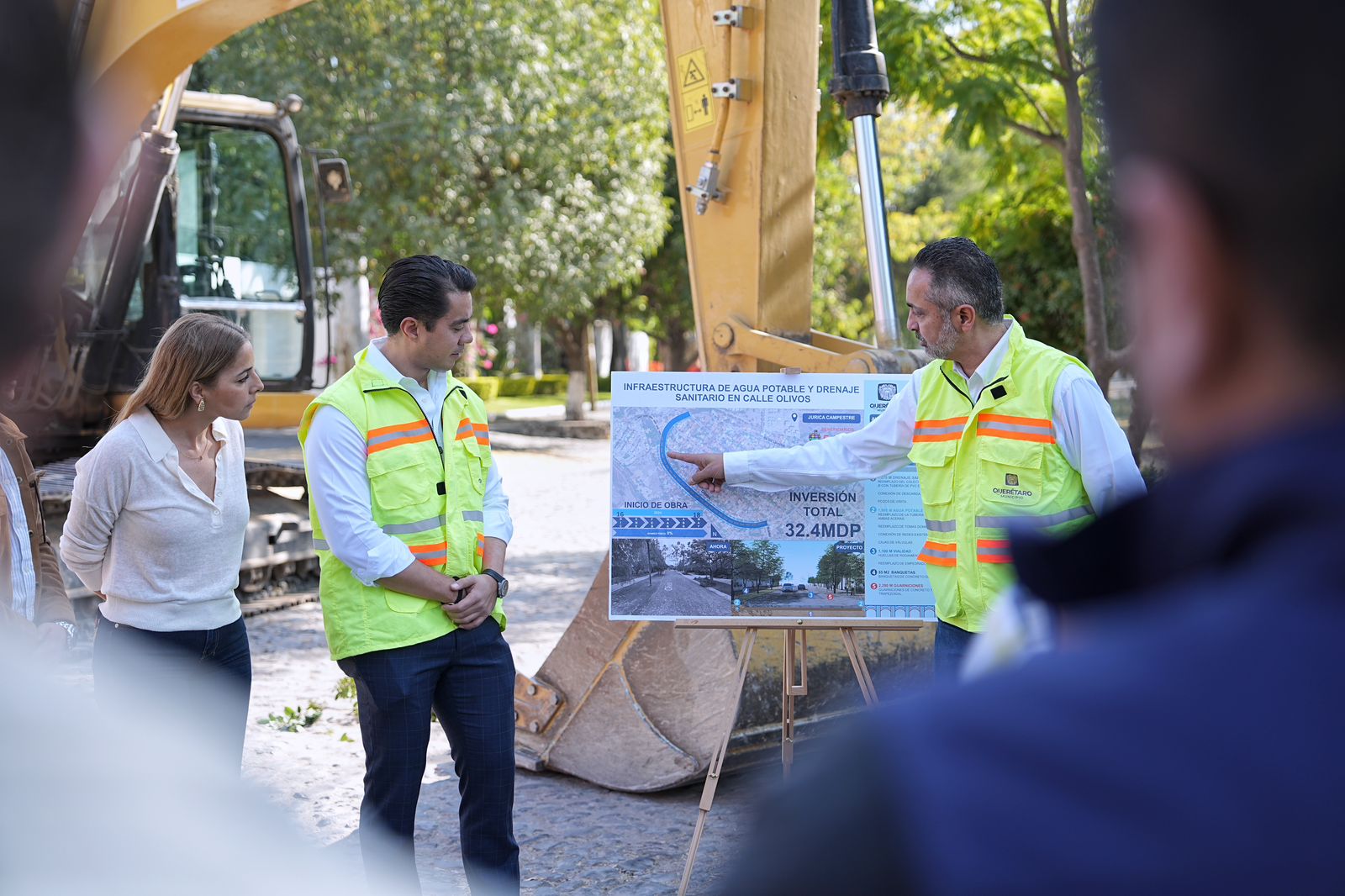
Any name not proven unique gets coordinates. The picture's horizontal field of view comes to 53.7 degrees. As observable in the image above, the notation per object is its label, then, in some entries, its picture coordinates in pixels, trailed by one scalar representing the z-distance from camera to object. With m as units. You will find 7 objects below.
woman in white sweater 3.89
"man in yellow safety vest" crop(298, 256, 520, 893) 3.76
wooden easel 4.50
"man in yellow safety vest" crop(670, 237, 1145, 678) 3.70
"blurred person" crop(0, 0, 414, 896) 0.90
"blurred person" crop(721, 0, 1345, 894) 0.66
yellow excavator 5.31
